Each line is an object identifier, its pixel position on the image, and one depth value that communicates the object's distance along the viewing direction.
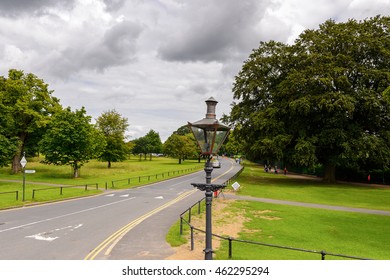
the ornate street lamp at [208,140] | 7.12
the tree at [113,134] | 61.94
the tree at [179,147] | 90.69
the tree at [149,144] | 111.37
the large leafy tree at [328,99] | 33.81
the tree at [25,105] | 43.56
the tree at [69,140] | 39.53
